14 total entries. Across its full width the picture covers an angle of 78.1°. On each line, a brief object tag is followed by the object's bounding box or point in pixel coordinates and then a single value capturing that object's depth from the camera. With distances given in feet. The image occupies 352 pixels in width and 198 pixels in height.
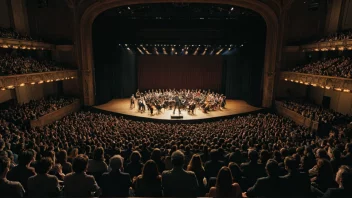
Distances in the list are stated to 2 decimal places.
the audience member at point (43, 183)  10.45
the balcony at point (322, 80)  41.01
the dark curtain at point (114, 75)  68.54
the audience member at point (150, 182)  10.17
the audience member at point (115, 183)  11.31
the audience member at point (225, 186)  9.09
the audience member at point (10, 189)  9.74
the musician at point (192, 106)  56.24
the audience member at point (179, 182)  10.39
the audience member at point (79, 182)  10.09
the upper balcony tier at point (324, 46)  45.37
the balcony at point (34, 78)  41.39
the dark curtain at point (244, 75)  68.28
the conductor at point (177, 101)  56.03
